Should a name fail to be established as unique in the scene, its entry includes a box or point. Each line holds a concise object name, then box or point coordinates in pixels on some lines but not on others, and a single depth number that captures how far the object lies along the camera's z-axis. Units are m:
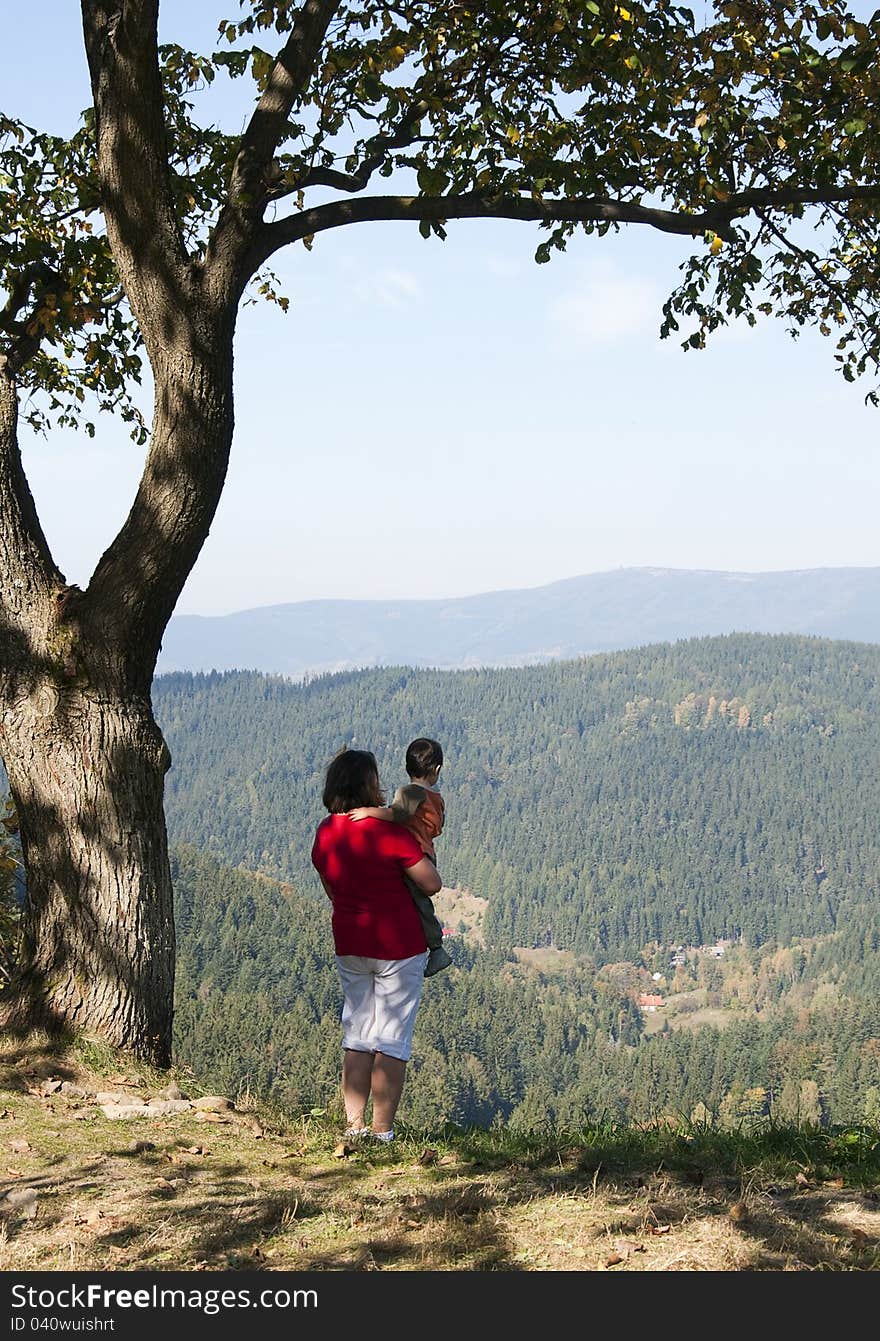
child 5.82
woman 5.76
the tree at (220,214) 6.49
